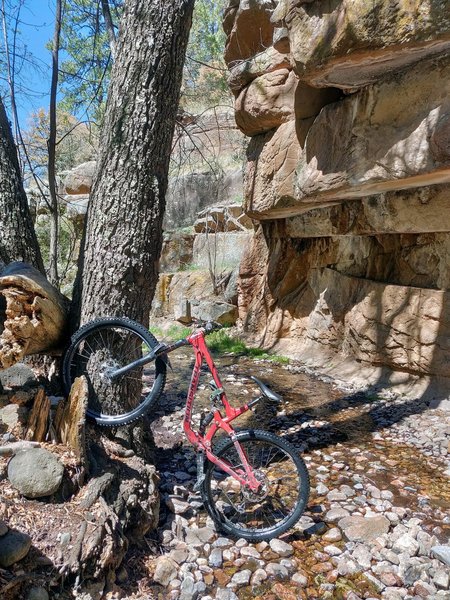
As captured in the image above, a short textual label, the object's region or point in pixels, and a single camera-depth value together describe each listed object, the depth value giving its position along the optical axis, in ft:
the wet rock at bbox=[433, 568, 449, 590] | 8.37
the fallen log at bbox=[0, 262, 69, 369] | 9.61
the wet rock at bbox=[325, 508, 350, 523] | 10.44
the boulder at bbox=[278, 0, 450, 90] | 11.37
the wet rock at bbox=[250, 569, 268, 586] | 8.63
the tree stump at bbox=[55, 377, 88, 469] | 9.09
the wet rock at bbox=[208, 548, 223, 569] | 9.07
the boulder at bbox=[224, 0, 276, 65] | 23.38
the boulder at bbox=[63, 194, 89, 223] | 43.93
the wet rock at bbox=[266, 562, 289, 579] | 8.76
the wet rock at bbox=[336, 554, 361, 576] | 8.82
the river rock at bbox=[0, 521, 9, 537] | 7.18
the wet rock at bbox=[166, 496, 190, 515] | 10.52
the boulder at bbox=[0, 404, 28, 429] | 9.32
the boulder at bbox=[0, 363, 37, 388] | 10.32
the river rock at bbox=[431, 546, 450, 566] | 8.87
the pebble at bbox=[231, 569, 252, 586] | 8.62
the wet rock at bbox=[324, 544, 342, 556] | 9.34
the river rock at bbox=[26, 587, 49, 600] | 6.95
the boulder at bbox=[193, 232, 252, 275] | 43.04
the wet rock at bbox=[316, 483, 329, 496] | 11.52
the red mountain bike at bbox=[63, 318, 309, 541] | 9.66
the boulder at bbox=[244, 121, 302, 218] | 22.48
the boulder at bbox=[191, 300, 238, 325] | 33.47
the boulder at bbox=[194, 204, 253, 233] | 46.05
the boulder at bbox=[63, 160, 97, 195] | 53.01
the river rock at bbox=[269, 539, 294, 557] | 9.30
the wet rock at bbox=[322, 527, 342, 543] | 9.75
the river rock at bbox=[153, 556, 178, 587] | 8.55
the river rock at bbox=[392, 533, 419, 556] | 9.27
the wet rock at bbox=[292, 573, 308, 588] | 8.56
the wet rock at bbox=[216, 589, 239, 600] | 8.24
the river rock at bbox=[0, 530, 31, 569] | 7.00
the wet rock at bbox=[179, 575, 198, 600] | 8.20
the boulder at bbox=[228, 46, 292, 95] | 22.38
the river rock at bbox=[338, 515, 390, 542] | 9.77
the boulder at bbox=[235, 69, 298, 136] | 22.43
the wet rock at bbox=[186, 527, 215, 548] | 9.62
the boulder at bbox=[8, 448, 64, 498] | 8.20
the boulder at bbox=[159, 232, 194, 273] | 49.49
